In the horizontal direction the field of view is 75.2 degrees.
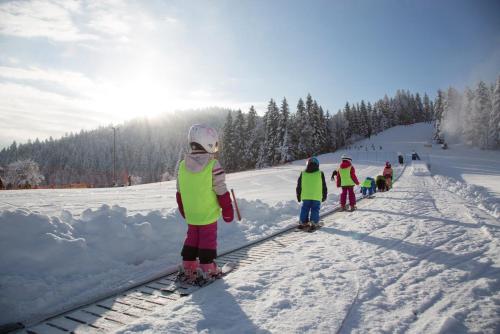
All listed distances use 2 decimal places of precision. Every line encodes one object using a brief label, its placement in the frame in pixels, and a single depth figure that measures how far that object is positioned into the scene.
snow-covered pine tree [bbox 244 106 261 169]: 61.09
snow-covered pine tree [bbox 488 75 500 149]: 62.62
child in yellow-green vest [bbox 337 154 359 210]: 11.70
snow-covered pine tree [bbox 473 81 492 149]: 69.65
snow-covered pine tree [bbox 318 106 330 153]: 67.31
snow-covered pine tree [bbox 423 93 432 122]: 146.75
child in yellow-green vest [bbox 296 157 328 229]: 8.80
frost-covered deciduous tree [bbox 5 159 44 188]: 69.31
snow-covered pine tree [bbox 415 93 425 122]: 141.62
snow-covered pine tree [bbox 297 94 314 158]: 63.09
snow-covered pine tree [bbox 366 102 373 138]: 105.88
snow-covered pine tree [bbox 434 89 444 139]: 93.11
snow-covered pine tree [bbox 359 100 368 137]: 103.38
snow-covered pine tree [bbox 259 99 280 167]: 59.59
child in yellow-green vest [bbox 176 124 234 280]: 4.77
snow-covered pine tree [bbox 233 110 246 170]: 59.25
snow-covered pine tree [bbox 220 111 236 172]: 59.06
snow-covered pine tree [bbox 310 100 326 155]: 65.25
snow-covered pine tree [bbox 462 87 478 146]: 73.44
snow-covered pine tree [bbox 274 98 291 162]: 58.63
